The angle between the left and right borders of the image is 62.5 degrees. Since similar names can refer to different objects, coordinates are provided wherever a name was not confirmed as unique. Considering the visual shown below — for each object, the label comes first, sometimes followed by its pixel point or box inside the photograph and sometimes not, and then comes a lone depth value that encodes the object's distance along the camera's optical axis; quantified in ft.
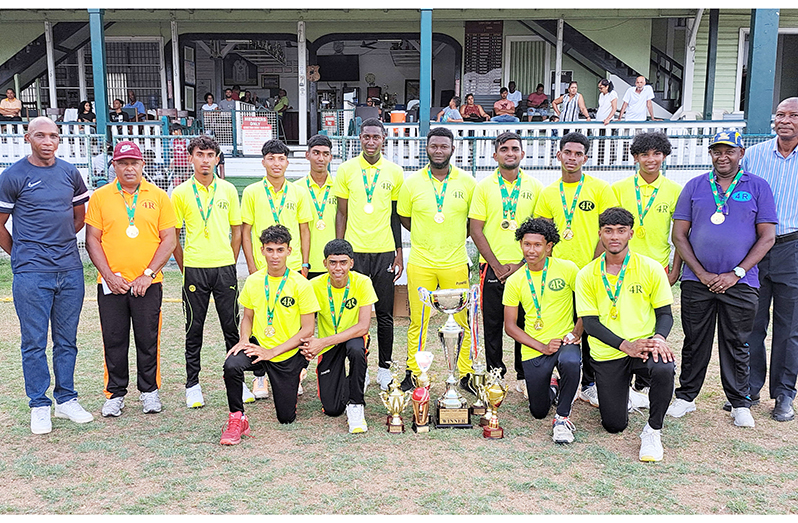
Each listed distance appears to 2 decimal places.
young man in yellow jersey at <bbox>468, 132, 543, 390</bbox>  16.37
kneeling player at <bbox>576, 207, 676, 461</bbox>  13.92
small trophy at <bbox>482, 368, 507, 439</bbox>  14.40
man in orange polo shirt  15.08
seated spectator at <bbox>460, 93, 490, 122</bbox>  43.98
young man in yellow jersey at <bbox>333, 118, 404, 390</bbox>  17.16
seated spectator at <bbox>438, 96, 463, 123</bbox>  42.34
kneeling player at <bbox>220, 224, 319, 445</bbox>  14.74
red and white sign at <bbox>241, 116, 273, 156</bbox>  43.91
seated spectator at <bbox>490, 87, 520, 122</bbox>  44.34
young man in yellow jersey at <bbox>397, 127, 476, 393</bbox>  16.48
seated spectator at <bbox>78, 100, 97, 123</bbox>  46.70
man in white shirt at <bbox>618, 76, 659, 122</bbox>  40.96
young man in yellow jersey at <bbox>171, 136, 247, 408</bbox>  16.01
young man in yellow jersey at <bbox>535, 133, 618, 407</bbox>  16.28
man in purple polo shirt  14.92
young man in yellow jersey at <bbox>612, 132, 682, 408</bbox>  16.02
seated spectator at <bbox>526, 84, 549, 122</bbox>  46.44
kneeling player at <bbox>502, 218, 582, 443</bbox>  14.89
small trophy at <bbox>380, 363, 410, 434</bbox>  14.64
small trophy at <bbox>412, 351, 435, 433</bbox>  14.62
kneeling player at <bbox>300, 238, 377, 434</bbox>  15.07
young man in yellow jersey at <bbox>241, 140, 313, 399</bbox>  16.62
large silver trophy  15.03
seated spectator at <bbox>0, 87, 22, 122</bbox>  45.88
